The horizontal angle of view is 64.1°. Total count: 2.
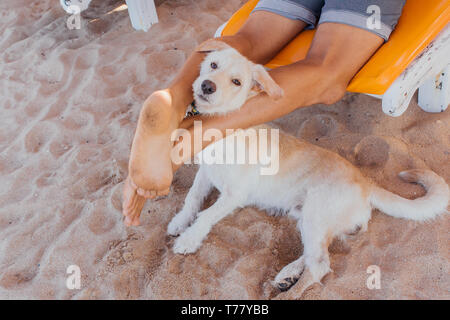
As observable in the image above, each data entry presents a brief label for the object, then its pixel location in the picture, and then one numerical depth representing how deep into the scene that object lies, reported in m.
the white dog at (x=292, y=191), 1.78
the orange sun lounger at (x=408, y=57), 1.96
